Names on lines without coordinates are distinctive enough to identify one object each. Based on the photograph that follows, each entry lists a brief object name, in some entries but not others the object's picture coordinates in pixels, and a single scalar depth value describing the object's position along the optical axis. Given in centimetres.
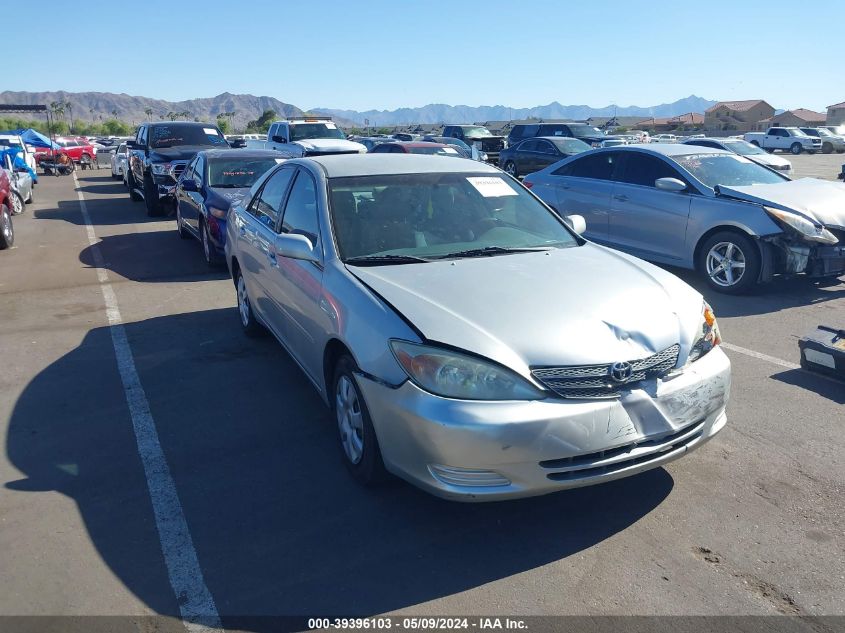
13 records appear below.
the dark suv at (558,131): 2852
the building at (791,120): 8540
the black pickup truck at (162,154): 1471
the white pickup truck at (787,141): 4584
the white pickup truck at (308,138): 1692
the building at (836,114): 8138
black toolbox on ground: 523
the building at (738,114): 9075
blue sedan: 935
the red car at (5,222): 1162
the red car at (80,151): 3553
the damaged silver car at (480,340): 315
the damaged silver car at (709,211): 768
